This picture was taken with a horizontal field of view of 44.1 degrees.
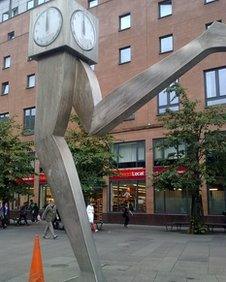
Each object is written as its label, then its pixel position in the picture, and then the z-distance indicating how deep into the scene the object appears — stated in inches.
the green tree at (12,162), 681.1
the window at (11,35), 1095.2
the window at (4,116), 1044.7
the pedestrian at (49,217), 487.1
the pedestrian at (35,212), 844.5
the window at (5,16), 1135.1
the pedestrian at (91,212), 515.7
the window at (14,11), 1112.4
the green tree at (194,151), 531.9
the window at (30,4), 1072.1
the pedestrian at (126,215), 699.8
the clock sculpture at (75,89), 181.8
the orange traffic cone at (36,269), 189.6
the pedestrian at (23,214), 742.3
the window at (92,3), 927.8
